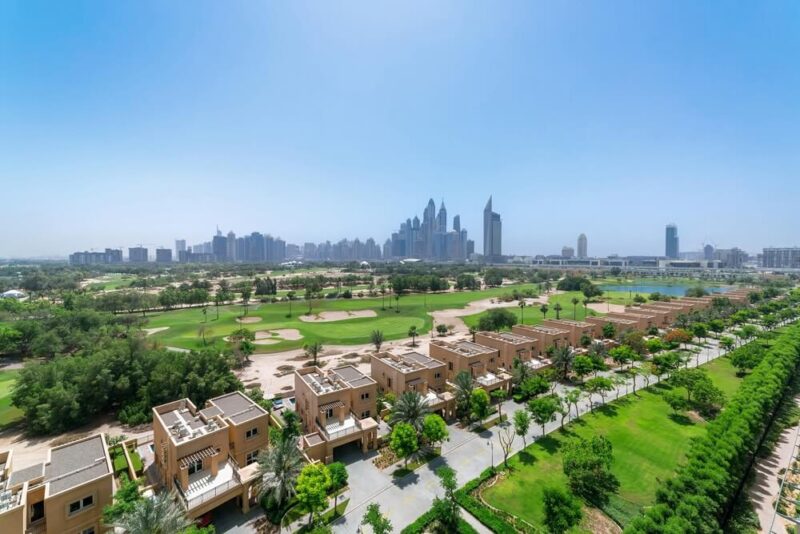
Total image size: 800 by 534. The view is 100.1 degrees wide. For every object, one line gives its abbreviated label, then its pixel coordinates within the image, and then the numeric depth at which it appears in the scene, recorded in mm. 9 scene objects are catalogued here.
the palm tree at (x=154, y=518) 16953
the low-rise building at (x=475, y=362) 40884
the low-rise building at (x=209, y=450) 22016
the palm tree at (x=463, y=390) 35219
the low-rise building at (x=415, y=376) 36438
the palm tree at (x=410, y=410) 29766
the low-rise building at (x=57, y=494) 17812
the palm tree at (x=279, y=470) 22453
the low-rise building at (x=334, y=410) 28953
